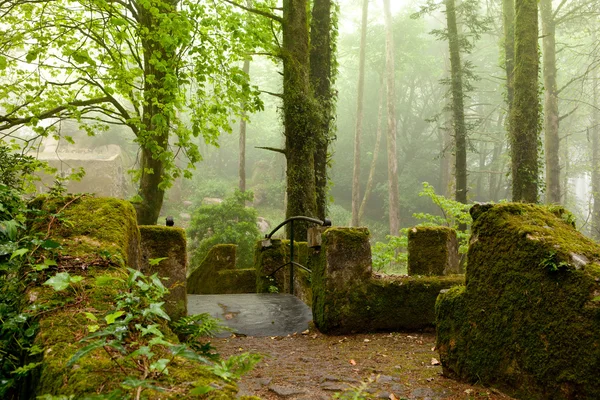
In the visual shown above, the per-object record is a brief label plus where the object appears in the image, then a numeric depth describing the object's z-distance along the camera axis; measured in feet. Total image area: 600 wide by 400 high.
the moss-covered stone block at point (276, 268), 28.91
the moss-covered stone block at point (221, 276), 36.55
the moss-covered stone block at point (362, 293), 18.89
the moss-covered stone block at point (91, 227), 8.16
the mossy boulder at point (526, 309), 8.84
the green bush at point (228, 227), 48.29
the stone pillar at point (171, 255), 15.80
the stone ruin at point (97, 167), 97.60
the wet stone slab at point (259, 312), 20.81
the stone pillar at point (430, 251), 22.20
